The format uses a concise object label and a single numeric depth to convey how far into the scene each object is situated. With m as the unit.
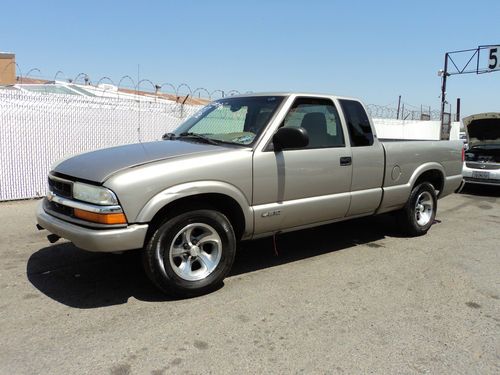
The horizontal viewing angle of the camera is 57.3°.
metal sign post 25.98
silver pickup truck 3.78
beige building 19.86
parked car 11.09
